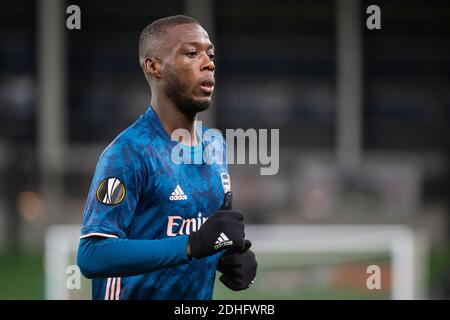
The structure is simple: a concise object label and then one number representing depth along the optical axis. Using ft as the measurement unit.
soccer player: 22.21
